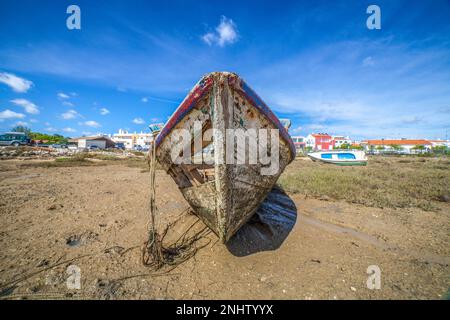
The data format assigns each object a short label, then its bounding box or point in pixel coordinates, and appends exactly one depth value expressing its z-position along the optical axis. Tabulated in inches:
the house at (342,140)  4034.0
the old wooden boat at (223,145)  127.7
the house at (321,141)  3307.1
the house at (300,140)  3359.3
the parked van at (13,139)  1370.6
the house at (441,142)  3655.5
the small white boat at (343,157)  776.9
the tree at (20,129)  2691.9
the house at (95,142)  2326.2
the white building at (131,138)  3444.9
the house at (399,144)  2709.2
